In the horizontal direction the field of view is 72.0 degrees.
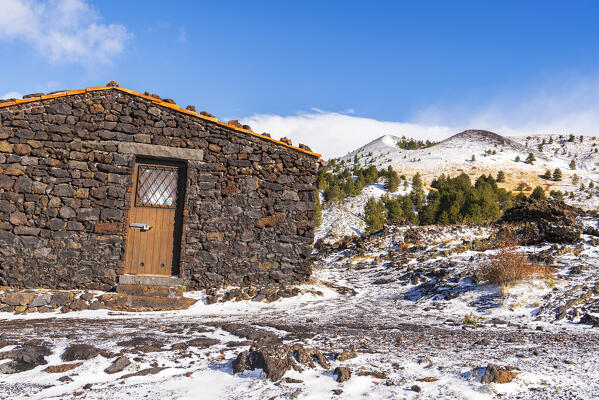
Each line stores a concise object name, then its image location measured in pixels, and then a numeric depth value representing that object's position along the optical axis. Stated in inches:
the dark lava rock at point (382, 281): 378.0
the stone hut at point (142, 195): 295.7
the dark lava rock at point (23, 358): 132.2
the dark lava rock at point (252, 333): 163.8
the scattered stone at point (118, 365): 131.4
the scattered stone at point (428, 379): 121.9
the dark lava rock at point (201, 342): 162.9
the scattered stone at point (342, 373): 122.0
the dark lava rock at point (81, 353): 143.6
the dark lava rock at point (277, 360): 126.2
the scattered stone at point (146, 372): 128.2
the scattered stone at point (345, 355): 140.0
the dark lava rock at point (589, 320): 204.9
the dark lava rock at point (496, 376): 118.1
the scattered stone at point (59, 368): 132.1
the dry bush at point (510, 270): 275.9
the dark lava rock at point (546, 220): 394.3
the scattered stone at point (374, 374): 125.2
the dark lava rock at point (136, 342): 162.1
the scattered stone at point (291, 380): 121.3
